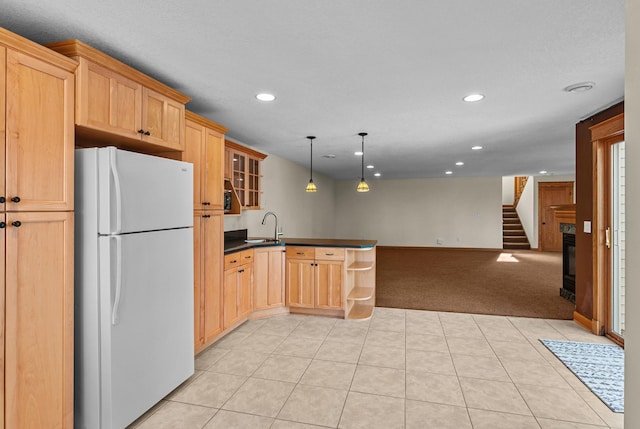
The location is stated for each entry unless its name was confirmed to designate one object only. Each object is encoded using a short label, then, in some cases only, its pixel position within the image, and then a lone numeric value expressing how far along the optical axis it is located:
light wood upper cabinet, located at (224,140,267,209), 4.30
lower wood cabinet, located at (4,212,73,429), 1.67
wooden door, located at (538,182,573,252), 10.56
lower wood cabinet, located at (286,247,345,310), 4.29
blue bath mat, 2.49
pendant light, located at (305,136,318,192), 5.27
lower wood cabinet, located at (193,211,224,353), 3.12
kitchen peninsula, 4.25
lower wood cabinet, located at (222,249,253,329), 3.64
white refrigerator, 2.01
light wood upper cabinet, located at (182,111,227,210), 3.06
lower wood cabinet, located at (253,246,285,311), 4.28
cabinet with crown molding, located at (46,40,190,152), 1.98
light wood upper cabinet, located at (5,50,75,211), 1.67
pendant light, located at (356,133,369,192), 5.26
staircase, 11.05
